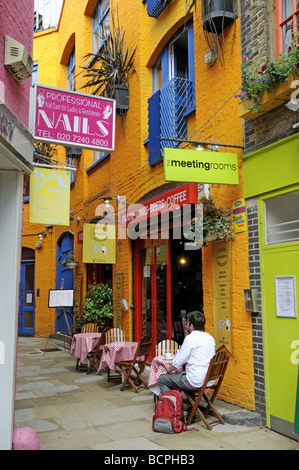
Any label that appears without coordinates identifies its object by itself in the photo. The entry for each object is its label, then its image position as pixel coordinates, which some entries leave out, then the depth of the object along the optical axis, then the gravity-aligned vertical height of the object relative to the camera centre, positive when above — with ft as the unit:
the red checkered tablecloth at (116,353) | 24.98 -3.44
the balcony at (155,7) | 28.02 +18.22
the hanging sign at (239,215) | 19.63 +3.39
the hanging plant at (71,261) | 44.14 +3.14
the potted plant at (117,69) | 33.40 +16.88
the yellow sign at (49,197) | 21.18 +4.73
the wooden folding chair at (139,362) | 23.75 -3.83
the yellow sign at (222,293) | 20.48 -0.08
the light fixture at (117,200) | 34.08 +7.16
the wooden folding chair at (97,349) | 28.91 -3.69
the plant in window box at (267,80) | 15.66 +7.78
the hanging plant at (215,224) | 20.21 +3.08
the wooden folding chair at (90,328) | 33.83 -2.72
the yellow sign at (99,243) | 33.55 +3.72
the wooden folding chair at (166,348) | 22.75 -2.88
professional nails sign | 18.43 +7.44
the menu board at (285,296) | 16.56 -0.20
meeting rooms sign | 17.33 +5.09
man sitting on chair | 17.43 -2.67
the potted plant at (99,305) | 35.27 -1.02
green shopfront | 16.53 +0.82
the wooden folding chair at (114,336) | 28.20 -2.79
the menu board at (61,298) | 39.70 -0.48
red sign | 22.39 +5.10
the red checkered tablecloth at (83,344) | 29.35 -3.43
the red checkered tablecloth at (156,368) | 20.06 -3.49
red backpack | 16.44 -4.56
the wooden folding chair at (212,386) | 17.13 -3.79
